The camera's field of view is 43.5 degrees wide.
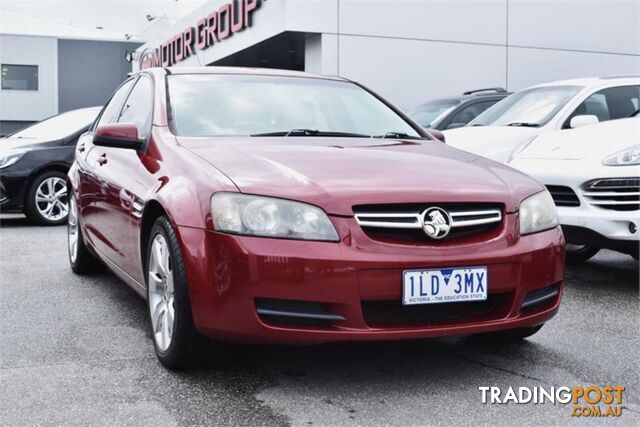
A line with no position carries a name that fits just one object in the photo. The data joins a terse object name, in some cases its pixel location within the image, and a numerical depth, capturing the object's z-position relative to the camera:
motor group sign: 17.67
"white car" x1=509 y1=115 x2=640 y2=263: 4.92
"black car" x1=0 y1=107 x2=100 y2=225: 9.22
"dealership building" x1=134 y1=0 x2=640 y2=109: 16.38
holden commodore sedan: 3.05
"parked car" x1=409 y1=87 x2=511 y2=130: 9.72
